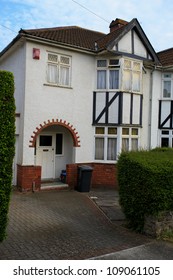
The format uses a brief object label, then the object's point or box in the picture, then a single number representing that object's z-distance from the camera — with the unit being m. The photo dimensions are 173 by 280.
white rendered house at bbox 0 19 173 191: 10.85
